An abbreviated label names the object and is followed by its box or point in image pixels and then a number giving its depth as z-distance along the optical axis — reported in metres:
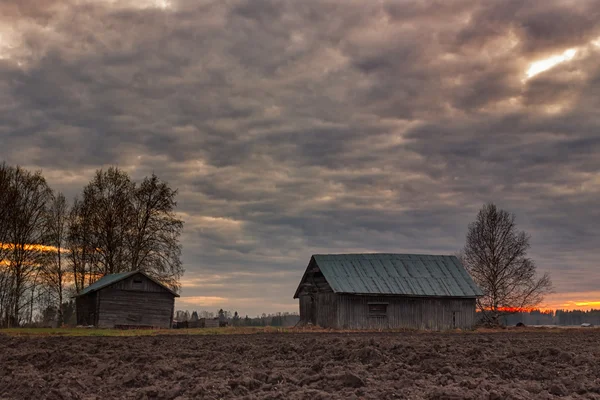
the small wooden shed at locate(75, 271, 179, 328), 48.69
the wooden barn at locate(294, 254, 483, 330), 47.47
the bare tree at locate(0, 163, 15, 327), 51.41
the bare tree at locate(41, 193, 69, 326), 55.19
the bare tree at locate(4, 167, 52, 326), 52.28
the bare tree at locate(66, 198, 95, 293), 55.56
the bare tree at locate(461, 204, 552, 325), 58.50
